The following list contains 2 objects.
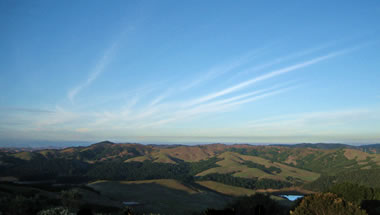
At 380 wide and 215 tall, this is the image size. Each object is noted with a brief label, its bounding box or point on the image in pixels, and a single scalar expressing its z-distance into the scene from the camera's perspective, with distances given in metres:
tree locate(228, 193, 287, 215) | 51.03
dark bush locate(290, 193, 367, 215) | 32.19
